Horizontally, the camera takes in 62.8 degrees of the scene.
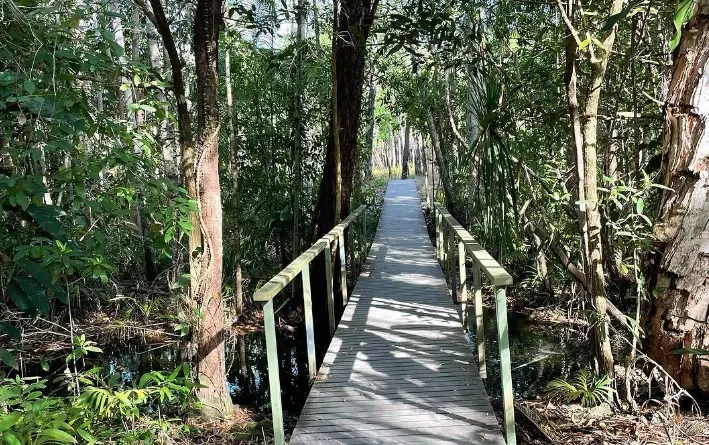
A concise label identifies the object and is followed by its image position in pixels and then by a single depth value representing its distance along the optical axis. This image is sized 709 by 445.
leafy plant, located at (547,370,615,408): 3.86
